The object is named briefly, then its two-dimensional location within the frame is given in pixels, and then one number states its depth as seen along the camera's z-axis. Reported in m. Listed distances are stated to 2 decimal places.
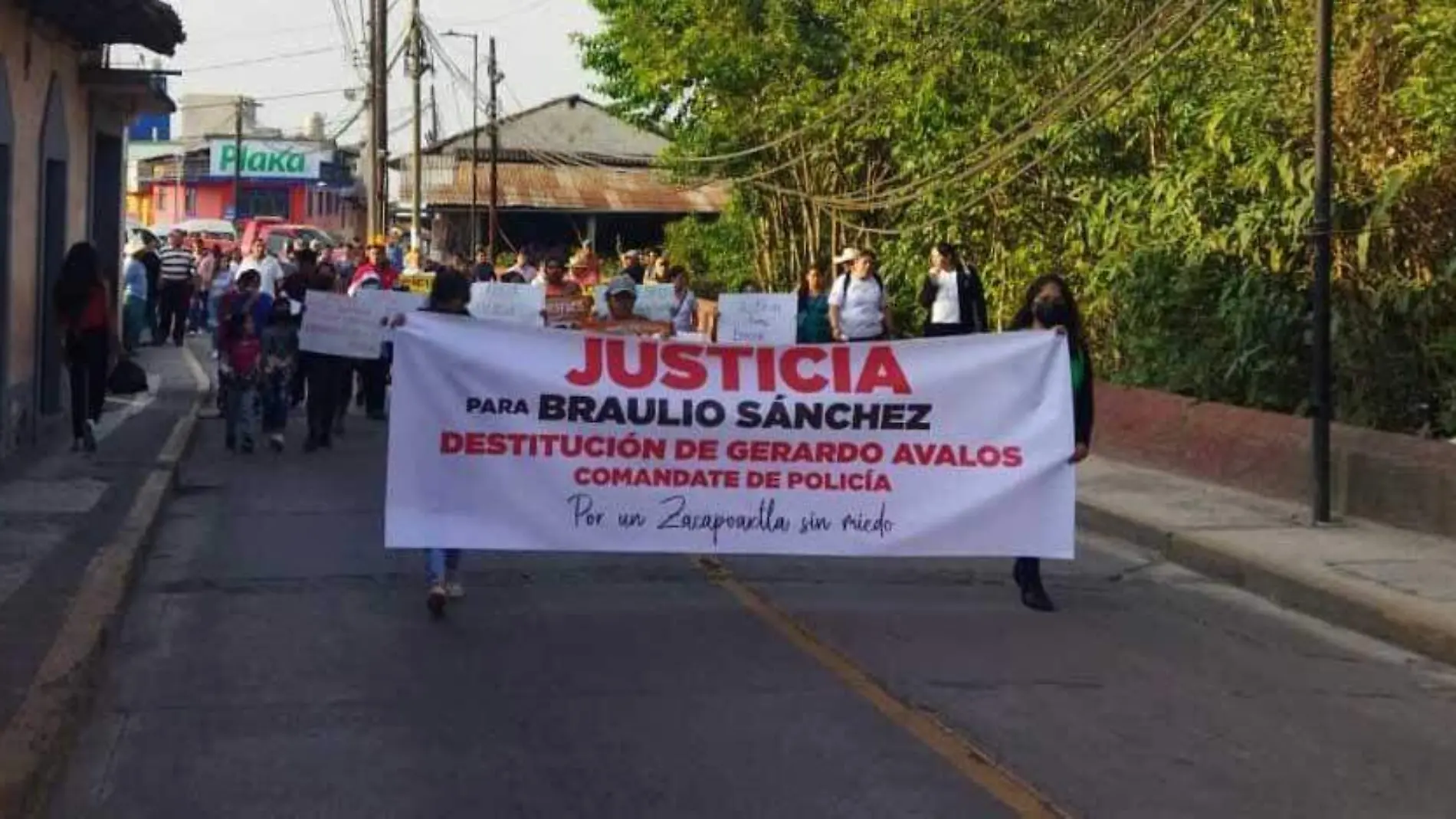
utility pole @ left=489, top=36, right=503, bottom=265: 54.29
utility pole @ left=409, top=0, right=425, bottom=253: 50.06
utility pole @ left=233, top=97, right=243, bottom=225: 85.88
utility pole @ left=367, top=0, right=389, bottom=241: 41.38
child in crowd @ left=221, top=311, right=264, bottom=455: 18.91
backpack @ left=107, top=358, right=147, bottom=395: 17.83
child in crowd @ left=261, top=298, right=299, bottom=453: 19.30
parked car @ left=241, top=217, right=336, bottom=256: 50.94
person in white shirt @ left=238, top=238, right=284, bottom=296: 22.61
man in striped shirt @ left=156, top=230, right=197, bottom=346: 33.59
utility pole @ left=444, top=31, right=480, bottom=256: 57.68
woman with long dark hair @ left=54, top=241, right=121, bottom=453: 17.06
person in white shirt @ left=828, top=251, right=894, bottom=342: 19.19
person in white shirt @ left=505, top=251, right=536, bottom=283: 25.65
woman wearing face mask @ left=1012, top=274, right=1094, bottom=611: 11.21
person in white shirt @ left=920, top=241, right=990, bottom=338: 19.48
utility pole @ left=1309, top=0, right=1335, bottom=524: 14.15
